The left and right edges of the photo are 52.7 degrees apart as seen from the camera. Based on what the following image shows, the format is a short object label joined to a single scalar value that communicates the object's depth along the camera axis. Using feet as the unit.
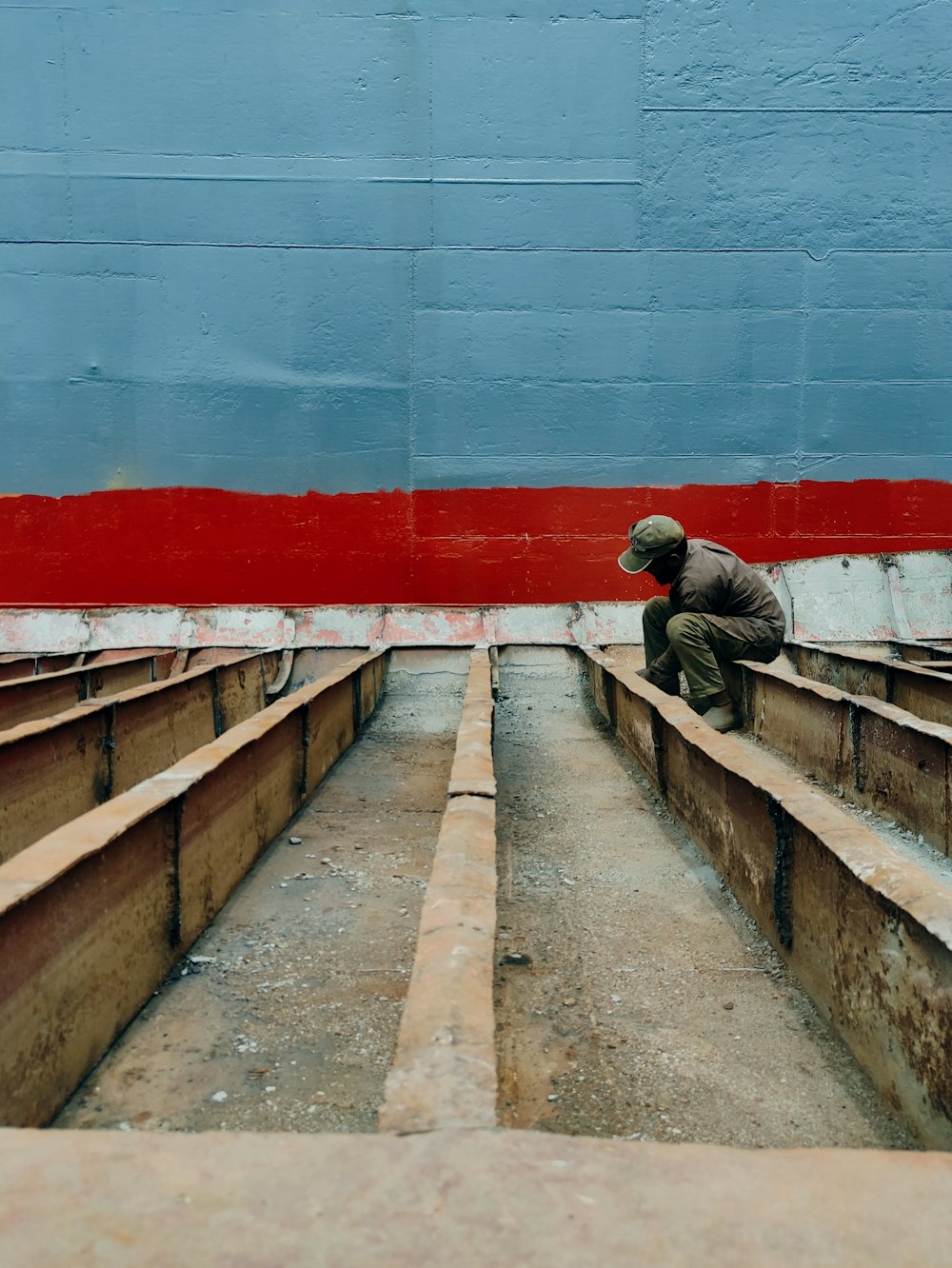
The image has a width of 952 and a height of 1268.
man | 19.71
